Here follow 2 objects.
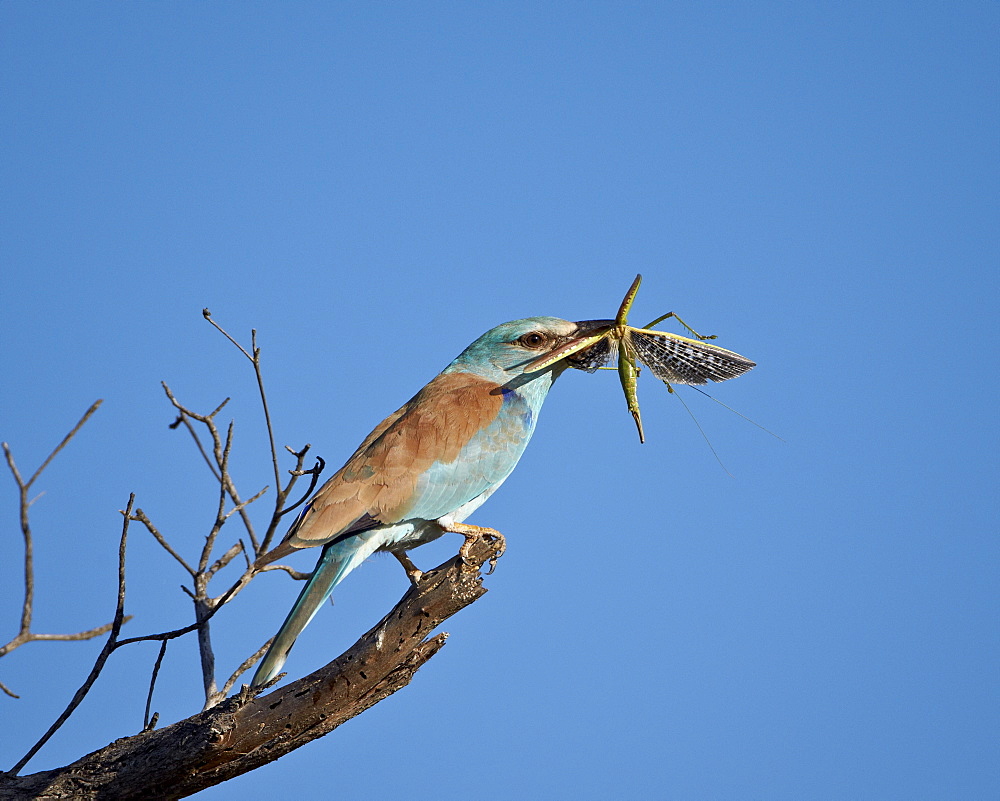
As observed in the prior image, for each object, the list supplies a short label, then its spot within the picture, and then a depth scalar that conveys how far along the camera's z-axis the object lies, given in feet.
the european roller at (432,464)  34.17
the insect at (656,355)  40.06
